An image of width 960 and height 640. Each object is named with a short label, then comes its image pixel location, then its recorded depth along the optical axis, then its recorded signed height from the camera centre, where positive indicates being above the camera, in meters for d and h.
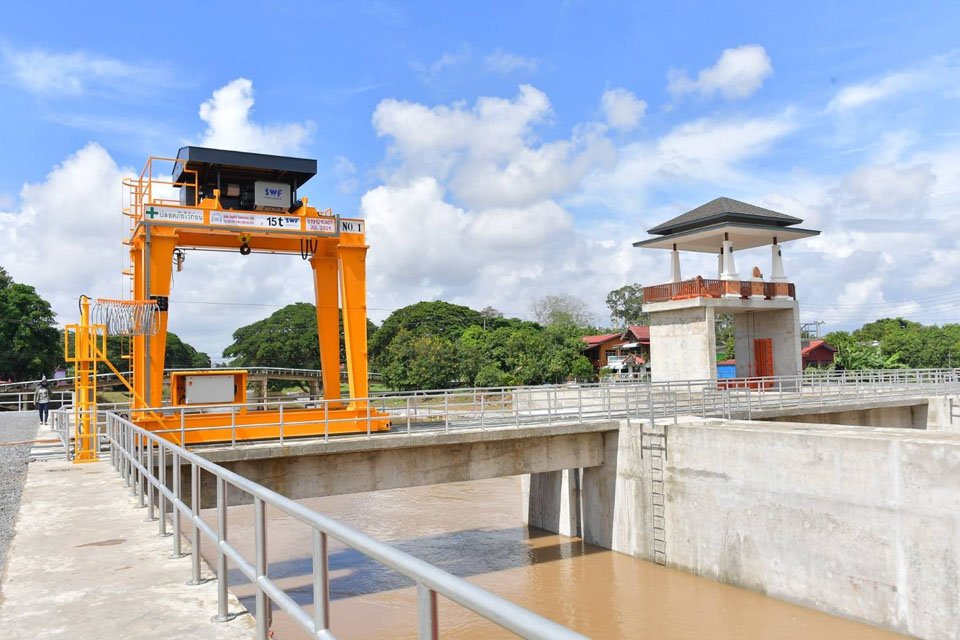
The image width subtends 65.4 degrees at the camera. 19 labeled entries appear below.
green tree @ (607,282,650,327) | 97.94 +7.24
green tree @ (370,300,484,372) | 69.38 +4.17
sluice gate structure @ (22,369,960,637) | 12.57 -2.50
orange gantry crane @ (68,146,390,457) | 16.16 +2.84
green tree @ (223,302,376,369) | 81.75 +3.25
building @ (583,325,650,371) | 65.94 +1.01
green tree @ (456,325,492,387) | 53.19 +0.43
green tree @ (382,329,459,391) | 52.41 -0.02
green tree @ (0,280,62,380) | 51.41 +2.99
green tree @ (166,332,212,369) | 97.66 +2.43
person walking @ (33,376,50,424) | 26.57 -0.82
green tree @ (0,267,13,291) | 56.56 +7.45
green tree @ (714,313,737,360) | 69.56 +2.28
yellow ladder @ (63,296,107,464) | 14.91 -0.05
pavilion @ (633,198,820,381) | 31.69 +2.35
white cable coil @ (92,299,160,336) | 15.40 +1.23
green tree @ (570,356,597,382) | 53.06 -0.63
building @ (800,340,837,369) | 61.62 +0.02
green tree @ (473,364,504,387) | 52.08 -0.95
